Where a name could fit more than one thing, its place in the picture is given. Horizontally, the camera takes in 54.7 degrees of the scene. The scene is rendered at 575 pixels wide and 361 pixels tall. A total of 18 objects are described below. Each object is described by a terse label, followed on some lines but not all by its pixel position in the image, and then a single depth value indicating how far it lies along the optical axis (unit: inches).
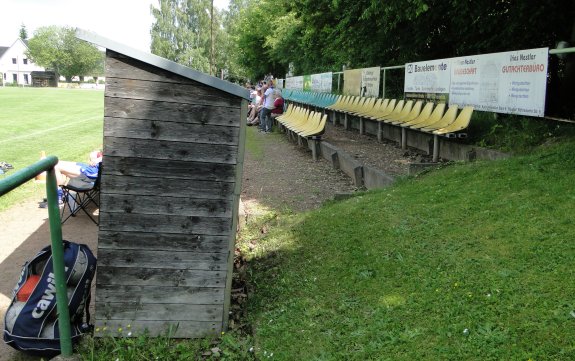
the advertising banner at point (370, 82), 658.2
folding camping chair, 268.6
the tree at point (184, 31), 3068.4
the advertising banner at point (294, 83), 1261.1
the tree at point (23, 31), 6513.8
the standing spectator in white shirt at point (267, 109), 725.3
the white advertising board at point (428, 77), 454.0
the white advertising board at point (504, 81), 319.3
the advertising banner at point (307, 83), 1122.0
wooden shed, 146.6
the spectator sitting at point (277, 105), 735.7
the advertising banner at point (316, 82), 1029.4
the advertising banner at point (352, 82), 724.7
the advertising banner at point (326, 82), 930.7
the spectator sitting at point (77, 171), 285.2
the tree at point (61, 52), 4579.2
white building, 4670.3
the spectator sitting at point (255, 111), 837.2
